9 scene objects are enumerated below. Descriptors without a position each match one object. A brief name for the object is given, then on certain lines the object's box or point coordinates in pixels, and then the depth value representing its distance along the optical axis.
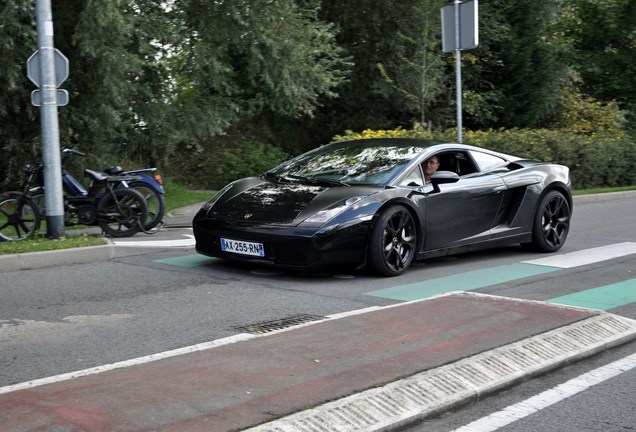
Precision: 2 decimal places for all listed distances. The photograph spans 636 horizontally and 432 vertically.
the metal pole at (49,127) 9.48
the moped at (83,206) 10.34
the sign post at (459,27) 13.71
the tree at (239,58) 15.88
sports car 7.70
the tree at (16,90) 12.73
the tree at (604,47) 27.17
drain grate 5.95
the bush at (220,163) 19.22
